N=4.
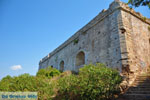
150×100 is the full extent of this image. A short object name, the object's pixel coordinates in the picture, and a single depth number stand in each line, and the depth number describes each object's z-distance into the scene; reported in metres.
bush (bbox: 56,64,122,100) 4.29
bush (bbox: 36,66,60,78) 10.12
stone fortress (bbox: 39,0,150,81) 6.06
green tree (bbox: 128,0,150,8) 4.51
